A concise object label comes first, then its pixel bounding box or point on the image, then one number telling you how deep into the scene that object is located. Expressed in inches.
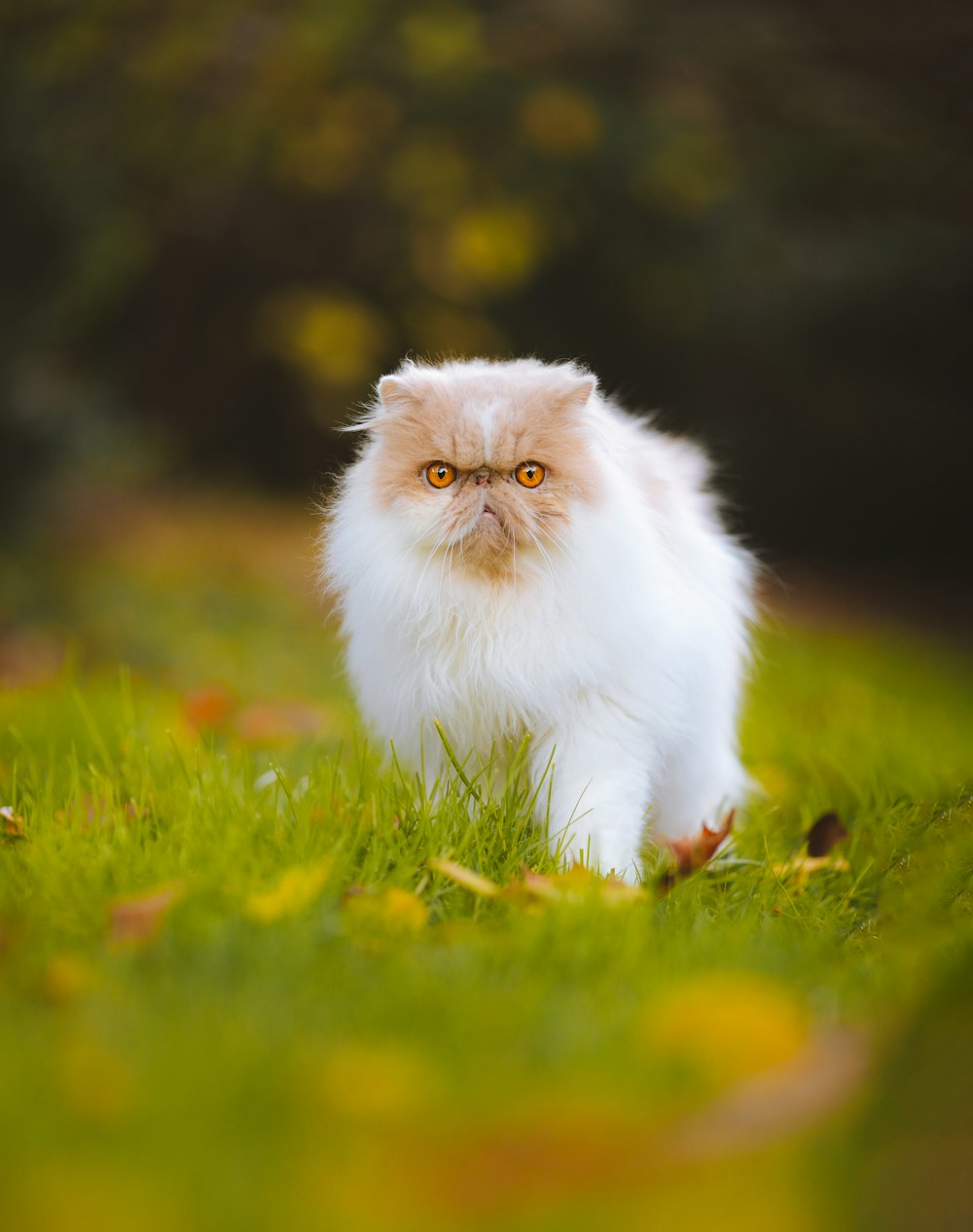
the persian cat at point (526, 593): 93.8
